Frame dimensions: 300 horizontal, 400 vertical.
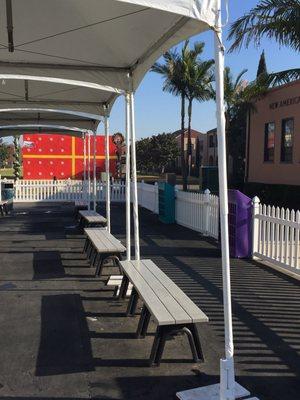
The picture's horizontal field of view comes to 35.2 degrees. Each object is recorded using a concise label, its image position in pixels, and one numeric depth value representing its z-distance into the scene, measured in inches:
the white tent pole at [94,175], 485.6
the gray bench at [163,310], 154.3
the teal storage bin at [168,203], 535.2
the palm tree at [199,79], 1146.0
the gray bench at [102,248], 271.6
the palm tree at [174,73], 1147.3
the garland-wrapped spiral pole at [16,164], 1561.6
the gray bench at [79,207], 587.8
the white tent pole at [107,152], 344.5
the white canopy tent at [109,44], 129.5
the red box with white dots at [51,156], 1211.2
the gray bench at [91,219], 416.2
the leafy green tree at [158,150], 2140.7
